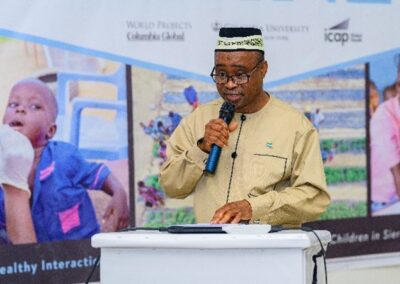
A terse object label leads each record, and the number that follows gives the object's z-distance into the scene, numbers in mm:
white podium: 4796
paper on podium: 5012
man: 6092
